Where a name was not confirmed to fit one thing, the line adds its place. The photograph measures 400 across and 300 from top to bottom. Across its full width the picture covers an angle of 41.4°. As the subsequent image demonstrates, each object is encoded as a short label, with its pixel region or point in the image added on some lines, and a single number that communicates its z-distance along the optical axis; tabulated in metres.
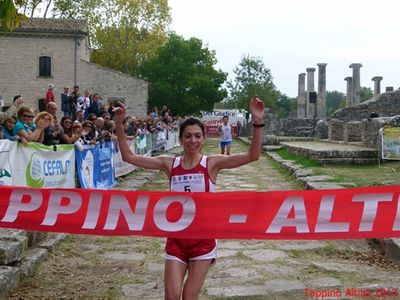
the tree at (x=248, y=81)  60.84
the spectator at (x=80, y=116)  13.50
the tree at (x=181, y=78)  46.84
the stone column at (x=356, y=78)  43.88
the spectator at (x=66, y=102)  17.67
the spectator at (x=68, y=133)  9.89
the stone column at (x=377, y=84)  46.62
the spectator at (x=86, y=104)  17.49
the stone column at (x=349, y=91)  46.28
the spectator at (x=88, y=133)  11.31
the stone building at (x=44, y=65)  41.95
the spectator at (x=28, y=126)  8.11
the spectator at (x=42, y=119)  8.56
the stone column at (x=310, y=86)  47.16
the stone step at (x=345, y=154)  16.38
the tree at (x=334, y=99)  112.38
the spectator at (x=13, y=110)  8.61
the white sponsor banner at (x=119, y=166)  13.52
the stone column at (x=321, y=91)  45.44
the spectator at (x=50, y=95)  16.77
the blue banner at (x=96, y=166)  10.29
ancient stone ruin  18.33
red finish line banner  4.32
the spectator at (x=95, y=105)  17.35
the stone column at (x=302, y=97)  50.78
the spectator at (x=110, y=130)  12.85
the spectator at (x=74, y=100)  17.78
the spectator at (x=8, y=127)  8.24
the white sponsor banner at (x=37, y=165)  7.11
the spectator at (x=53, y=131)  9.45
